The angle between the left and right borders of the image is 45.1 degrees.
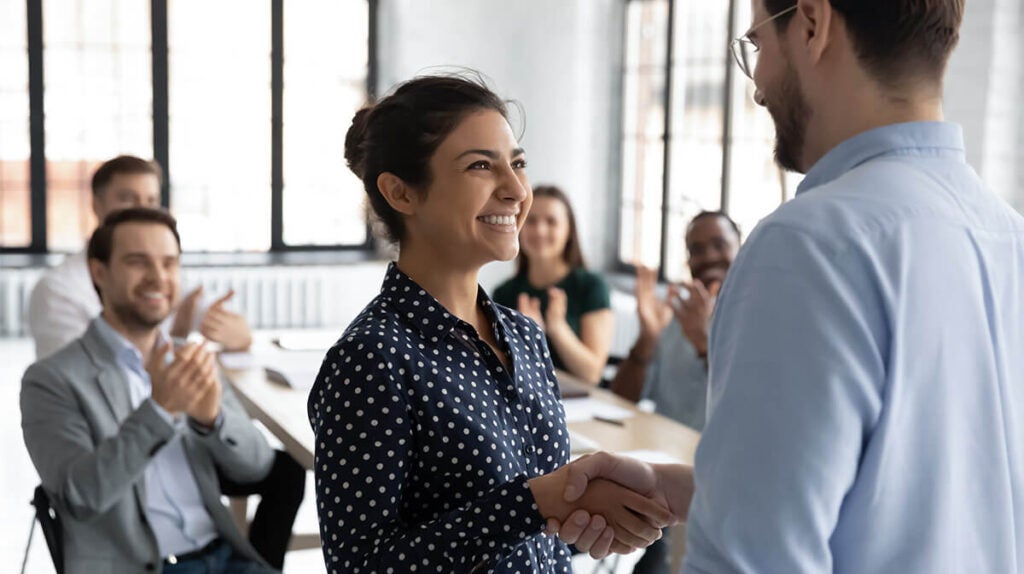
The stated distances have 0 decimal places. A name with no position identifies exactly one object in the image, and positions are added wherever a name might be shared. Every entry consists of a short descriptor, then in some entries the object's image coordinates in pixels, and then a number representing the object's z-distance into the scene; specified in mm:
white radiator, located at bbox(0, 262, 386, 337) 8273
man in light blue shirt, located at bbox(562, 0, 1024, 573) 988
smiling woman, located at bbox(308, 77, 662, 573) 1466
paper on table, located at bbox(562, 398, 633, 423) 3383
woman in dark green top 4359
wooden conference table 3002
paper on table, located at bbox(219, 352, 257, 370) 4100
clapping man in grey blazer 2664
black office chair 2662
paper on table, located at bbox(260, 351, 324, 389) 3797
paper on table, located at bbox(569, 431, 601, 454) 2891
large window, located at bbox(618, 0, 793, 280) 7281
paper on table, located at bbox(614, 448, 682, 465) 2918
